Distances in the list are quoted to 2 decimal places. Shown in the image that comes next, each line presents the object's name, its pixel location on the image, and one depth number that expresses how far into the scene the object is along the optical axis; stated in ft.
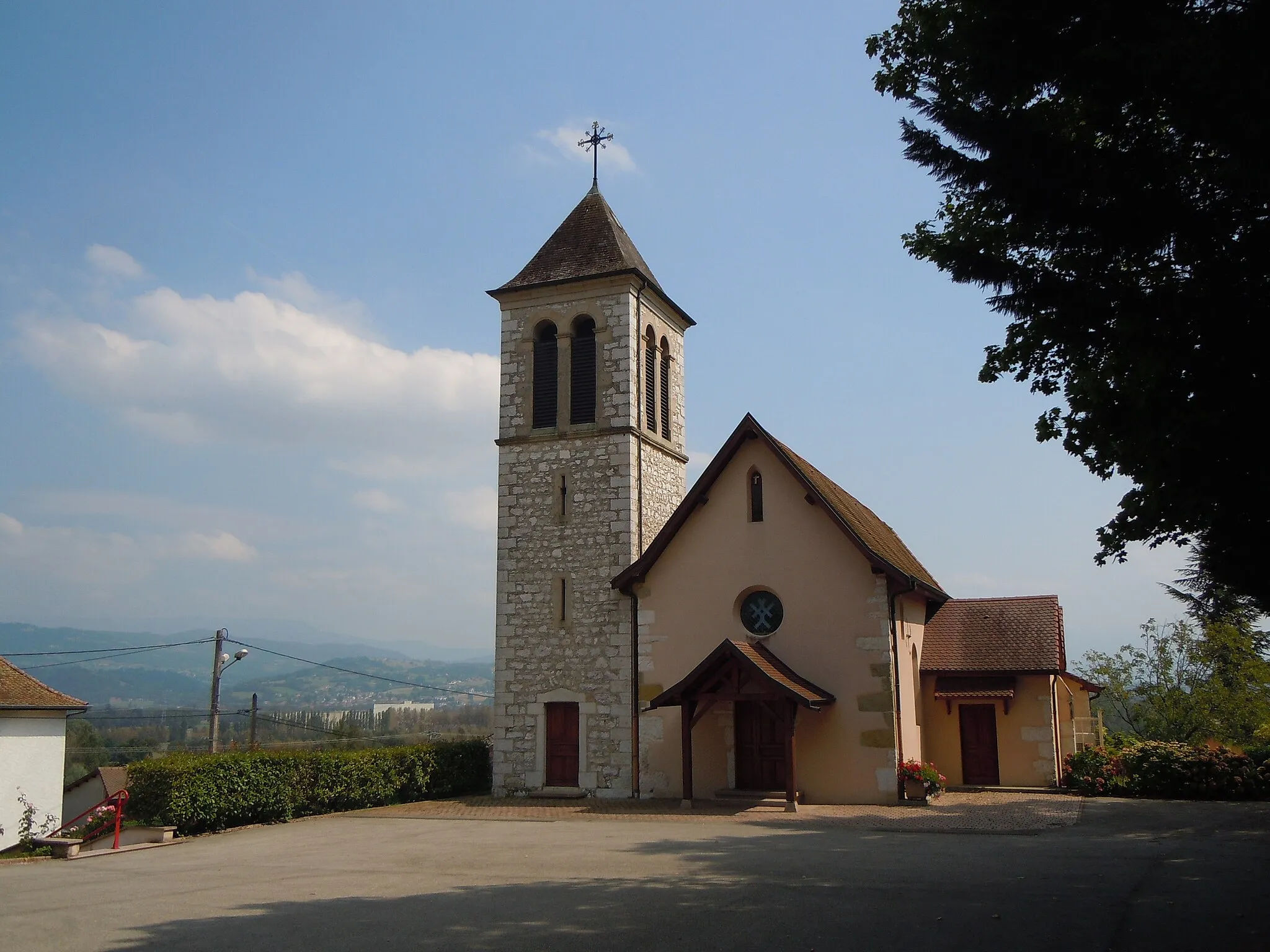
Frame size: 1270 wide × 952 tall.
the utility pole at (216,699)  97.10
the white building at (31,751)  73.36
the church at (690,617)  68.23
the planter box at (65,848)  55.72
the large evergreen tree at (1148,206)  22.74
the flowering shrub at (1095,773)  72.38
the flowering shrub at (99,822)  59.57
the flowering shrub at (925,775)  67.05
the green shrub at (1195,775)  68.23
